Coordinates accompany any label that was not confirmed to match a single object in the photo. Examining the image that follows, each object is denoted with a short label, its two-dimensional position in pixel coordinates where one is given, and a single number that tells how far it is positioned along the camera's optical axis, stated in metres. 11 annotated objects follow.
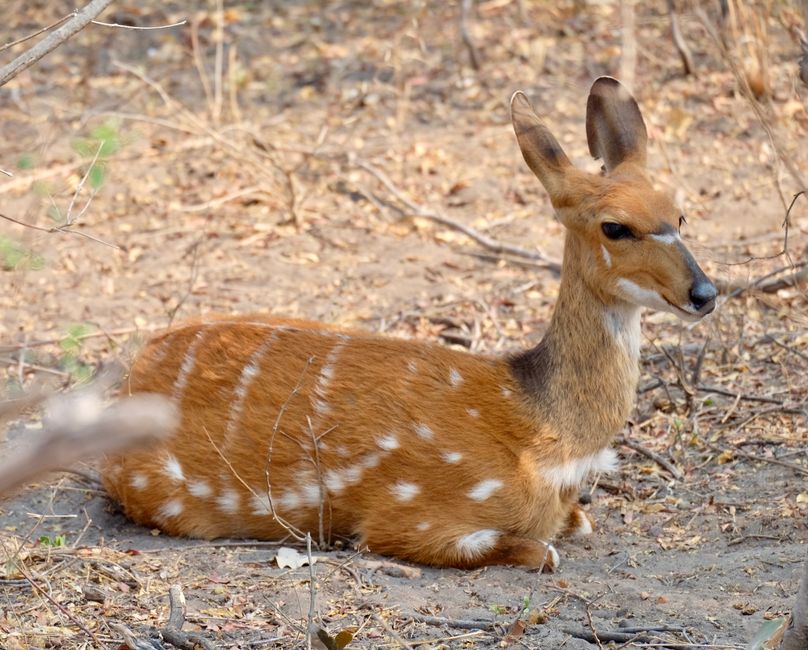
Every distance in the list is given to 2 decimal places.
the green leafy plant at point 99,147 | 8.30
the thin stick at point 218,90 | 18.16
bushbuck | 9.47
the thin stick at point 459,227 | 15.87
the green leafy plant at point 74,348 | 9.91
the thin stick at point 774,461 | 10.00
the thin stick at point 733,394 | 11.75
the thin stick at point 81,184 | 7.15
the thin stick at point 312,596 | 7.03
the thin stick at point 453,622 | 8.02
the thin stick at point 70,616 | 7.12
